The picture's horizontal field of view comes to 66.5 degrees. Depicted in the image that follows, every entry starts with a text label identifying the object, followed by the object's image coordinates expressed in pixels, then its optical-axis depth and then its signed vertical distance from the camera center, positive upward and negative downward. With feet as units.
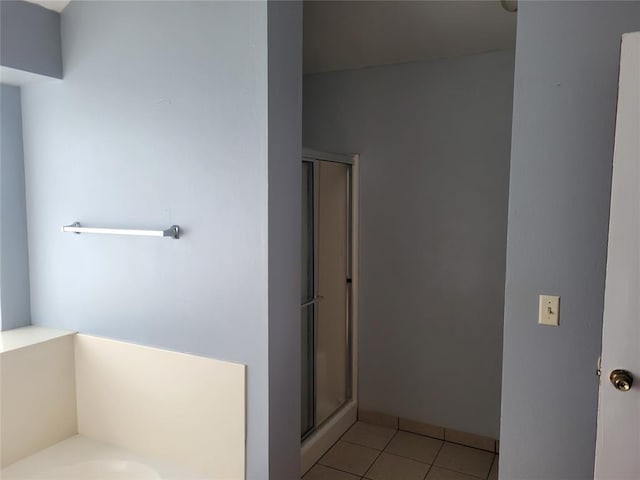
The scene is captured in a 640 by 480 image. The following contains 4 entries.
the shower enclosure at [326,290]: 8.59 -1.63
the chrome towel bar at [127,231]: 6.25 -0.37
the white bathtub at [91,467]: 6.46 -3.58
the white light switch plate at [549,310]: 5.14 -1.10
